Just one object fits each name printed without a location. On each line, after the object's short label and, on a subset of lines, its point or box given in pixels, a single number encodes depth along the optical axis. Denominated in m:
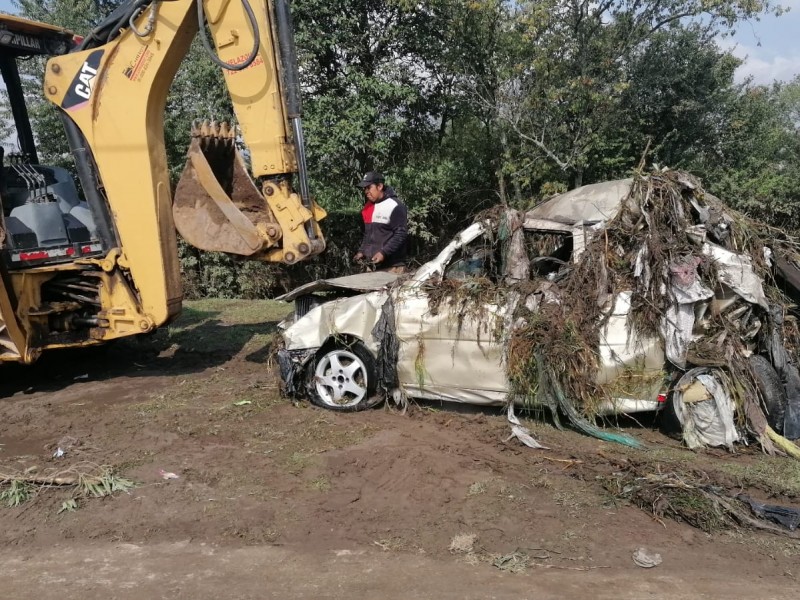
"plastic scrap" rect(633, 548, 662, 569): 3.69
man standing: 7.61
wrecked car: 5.43
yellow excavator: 6.53
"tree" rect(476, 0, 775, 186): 12.87
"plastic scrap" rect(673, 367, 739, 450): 5.30
